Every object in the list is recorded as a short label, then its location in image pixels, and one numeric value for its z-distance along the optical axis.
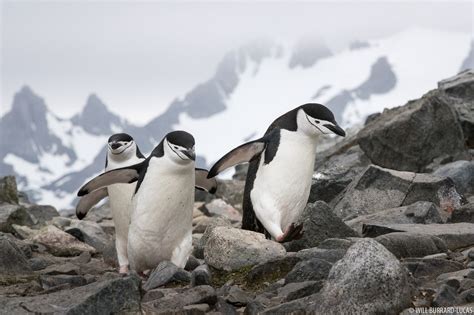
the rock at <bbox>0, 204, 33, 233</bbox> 20.19
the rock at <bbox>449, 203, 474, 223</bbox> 14.62
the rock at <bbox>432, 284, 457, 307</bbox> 8.59
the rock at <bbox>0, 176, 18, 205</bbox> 25.14
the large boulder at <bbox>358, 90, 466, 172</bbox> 22.62
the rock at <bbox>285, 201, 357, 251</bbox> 13.34
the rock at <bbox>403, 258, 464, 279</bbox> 10.23
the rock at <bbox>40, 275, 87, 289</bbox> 11.73
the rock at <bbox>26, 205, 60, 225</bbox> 28.12
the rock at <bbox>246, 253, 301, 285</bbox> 11.14
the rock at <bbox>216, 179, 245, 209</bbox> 32.50
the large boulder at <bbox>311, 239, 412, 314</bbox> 8.52
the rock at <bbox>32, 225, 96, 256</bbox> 17.70
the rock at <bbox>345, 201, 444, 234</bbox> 14.69
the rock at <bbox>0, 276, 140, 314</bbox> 9.29
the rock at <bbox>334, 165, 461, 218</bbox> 16.89
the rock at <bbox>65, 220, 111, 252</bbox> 19.41
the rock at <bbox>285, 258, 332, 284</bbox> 10.17
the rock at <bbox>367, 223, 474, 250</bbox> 12.36
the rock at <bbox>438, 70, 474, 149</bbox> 24.45
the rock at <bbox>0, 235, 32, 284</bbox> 13.75
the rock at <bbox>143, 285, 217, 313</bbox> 9.77
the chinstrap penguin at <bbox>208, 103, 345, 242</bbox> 14.57
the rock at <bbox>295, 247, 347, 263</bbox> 10.81
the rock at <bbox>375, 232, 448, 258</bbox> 11.52
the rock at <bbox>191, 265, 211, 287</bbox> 11.26
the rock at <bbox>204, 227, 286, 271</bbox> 11.95
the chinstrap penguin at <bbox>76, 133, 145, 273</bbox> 15.86
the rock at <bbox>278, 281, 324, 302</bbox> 9.56
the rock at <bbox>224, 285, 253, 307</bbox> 9.89
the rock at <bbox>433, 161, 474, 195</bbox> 18.70
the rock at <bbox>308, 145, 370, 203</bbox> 19.37
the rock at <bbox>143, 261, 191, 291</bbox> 11.68
